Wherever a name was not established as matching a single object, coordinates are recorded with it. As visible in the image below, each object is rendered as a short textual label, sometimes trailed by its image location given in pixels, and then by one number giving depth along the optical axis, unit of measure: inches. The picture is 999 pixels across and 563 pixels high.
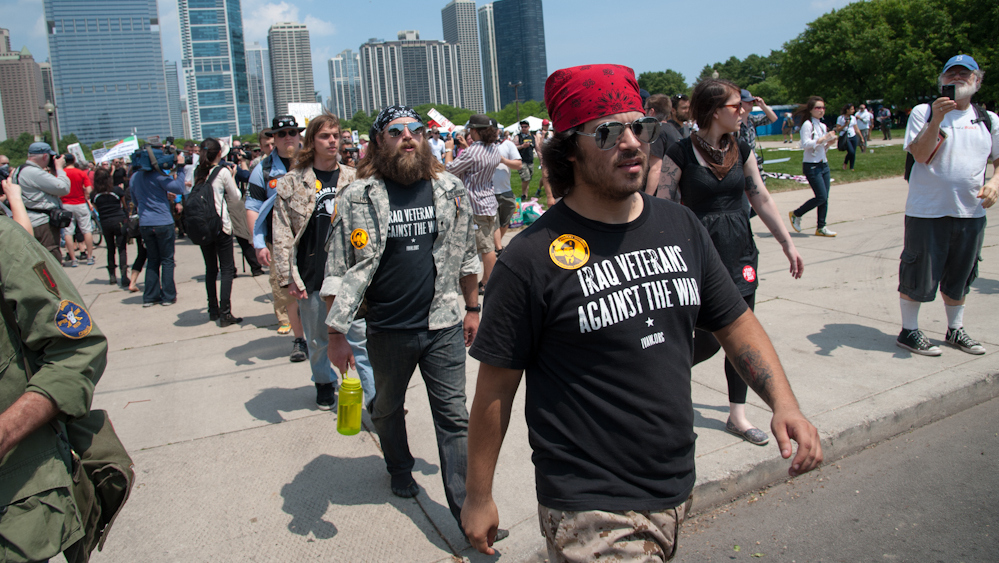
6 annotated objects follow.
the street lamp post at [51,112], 1016.9
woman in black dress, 139.6
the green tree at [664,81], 4215.1
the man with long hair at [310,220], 169.2
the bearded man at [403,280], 124.1
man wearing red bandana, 67.6
